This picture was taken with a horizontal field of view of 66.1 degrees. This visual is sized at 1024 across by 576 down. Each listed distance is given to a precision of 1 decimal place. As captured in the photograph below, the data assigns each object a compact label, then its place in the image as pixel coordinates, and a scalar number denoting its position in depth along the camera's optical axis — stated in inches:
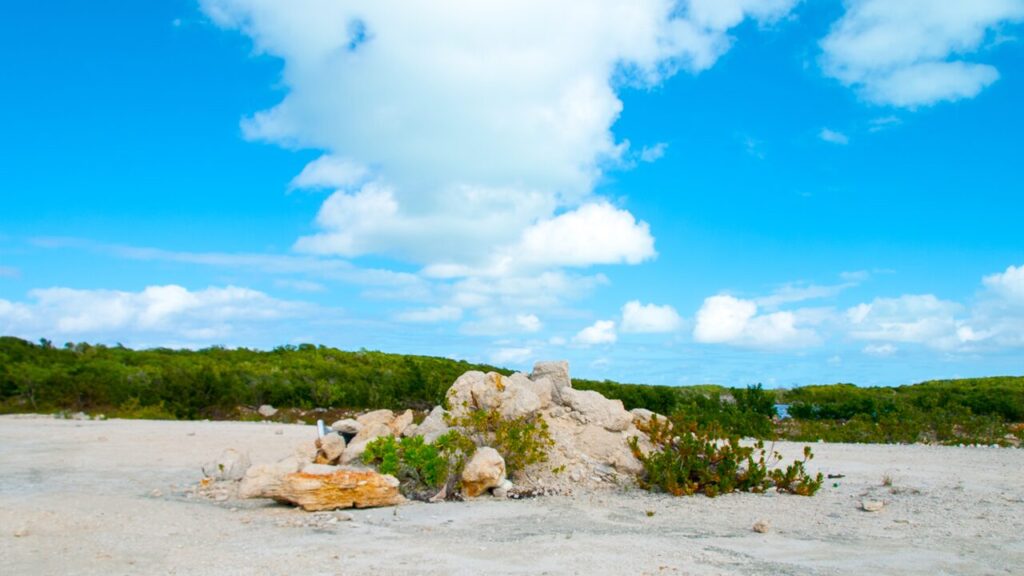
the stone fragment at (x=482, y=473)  397.7
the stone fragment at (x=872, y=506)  364.2
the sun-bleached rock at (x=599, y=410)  483.8
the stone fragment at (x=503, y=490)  404.2
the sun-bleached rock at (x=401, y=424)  503.2
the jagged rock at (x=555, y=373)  521.3
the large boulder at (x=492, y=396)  446.6
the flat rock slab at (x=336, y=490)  357.4
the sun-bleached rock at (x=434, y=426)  459.1
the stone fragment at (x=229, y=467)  444.8
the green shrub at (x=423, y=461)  403.5
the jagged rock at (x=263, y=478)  379.9
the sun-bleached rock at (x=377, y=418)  510.6
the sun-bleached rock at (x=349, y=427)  509.4
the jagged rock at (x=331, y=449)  458.6
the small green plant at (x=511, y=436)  421.7
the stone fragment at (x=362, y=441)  449.4
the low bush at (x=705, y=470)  416.2
